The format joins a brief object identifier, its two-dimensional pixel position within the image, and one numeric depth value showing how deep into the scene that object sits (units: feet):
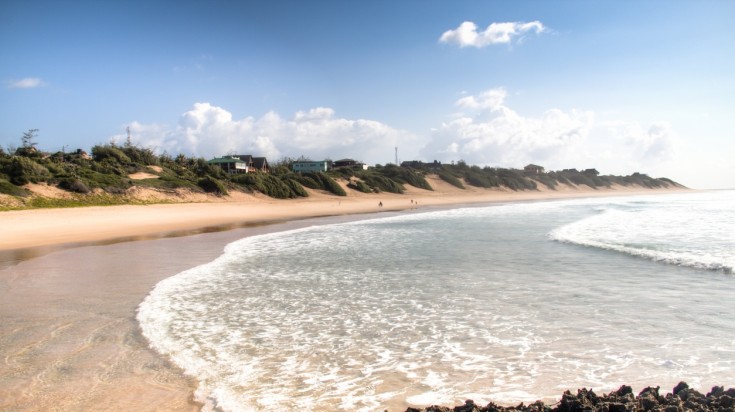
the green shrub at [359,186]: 187.06
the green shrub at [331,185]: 170.19
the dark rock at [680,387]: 13.14
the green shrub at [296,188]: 155.10
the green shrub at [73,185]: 94.17
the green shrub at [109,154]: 128.57
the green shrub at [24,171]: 86.99
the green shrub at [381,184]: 197.26
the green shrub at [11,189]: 80.94
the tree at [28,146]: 120.86
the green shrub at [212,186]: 128.26
